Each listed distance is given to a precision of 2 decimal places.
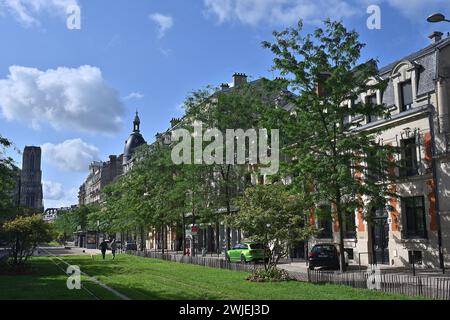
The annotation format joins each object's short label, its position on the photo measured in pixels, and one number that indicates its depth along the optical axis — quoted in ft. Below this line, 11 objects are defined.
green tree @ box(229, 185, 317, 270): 75.56
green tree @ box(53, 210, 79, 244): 383.24
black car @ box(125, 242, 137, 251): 229.99
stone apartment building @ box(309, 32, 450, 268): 89.81
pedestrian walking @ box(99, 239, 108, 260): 153.56
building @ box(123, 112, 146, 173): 396.78
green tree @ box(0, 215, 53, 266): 95.35
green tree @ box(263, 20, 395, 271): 77.92
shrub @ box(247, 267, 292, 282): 71.35
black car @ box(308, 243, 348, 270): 94.02
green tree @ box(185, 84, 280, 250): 114.73
